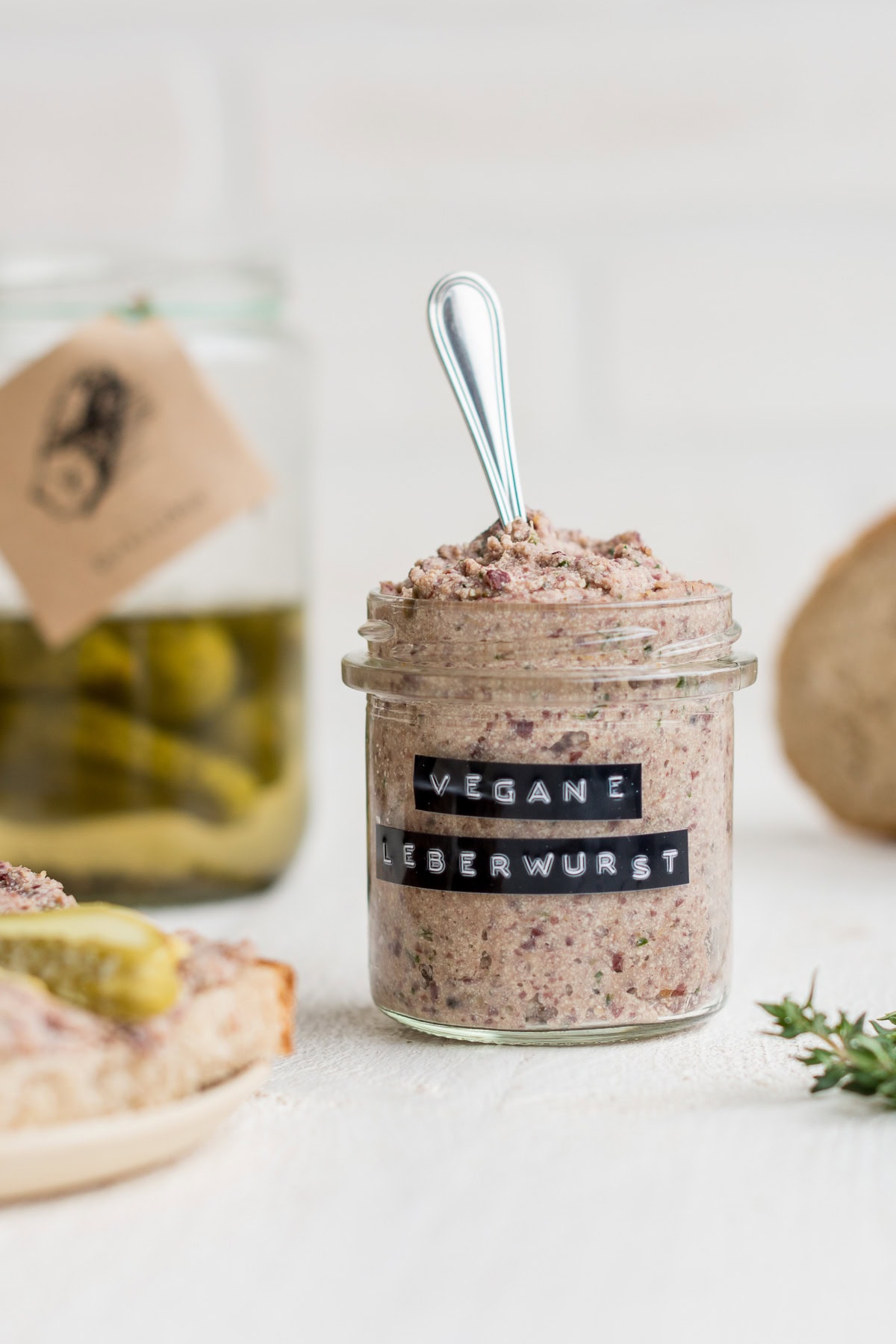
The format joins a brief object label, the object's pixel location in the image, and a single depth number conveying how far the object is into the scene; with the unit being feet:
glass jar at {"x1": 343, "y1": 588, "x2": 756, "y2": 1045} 2.04
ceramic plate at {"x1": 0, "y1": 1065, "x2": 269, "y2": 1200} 1.86
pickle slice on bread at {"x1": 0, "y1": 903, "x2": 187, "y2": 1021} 1.90
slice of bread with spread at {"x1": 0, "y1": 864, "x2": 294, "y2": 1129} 1.87
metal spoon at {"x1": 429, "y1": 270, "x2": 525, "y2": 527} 2.11
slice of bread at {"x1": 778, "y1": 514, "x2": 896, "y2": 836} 2.60
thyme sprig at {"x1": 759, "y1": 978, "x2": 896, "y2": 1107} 1.96
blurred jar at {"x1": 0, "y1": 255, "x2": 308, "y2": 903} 2.42
